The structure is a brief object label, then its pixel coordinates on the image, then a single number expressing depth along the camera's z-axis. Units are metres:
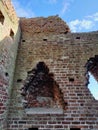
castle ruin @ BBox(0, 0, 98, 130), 2.07
